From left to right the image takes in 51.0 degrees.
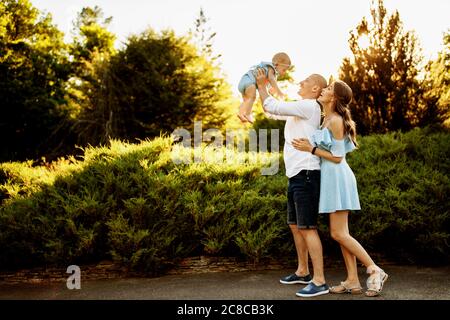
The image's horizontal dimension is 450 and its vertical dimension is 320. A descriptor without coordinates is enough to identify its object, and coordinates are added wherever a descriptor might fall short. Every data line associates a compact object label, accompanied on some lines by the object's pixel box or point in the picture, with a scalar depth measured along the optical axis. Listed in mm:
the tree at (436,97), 10953
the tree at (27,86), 18984
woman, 4219
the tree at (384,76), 11234
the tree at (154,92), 17125
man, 4297
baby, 4461
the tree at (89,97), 17703
